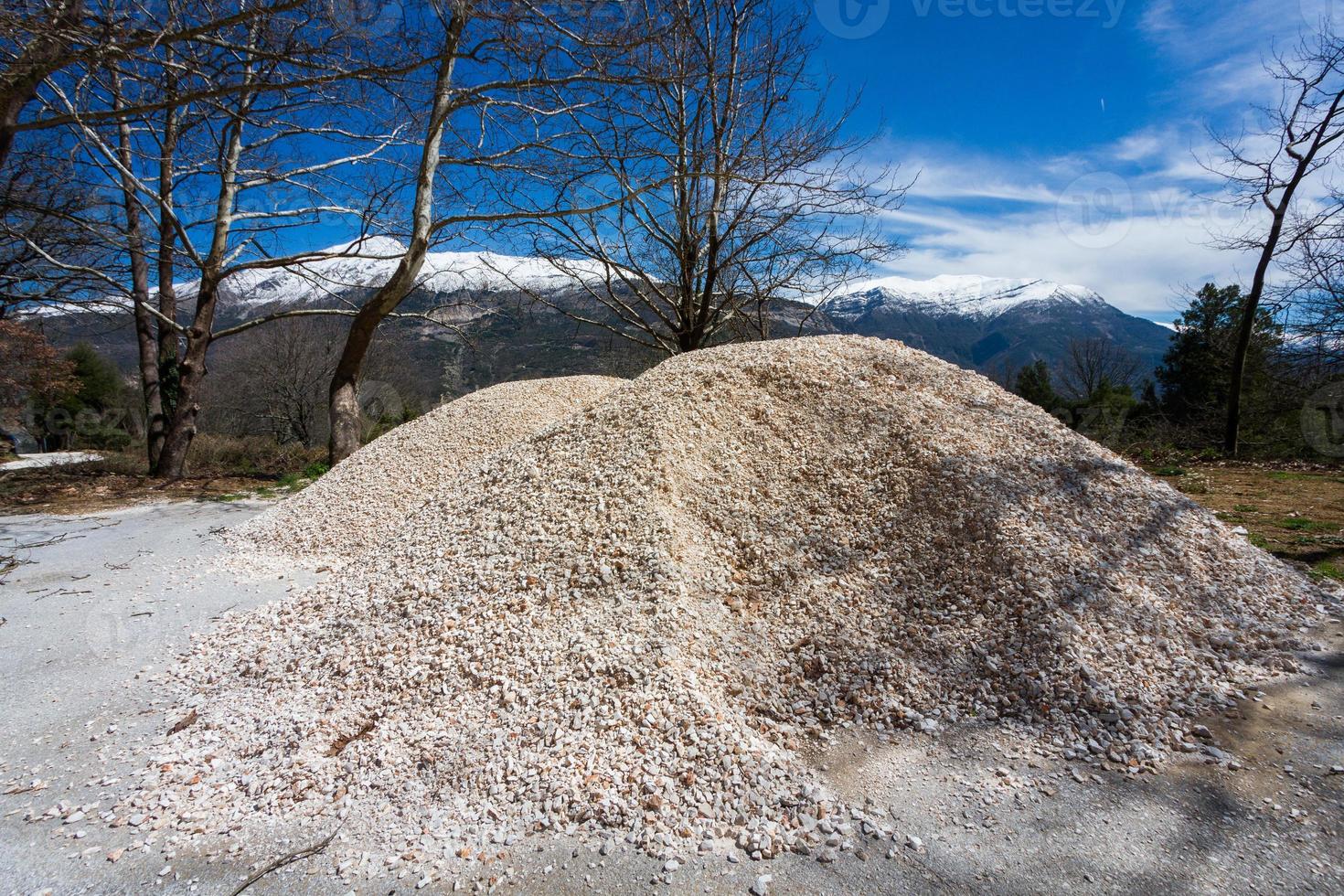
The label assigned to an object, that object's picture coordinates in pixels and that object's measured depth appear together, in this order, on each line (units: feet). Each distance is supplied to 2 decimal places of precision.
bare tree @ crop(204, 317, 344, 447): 65.57
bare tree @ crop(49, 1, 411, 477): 22.24
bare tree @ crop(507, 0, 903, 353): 22.53
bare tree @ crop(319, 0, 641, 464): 18.61
